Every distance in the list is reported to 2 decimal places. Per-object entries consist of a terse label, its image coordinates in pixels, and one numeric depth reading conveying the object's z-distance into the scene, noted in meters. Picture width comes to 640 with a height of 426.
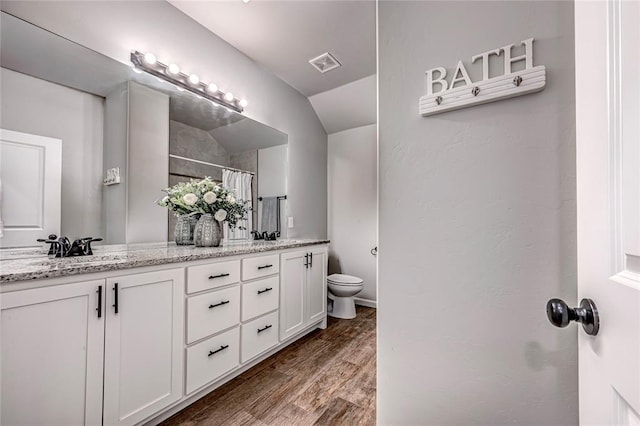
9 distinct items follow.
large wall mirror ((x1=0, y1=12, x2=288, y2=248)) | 1.31
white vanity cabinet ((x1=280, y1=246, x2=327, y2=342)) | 2.04
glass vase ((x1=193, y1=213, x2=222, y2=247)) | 1.82
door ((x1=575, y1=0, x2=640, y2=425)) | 0.36
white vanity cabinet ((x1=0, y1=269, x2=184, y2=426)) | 0.89
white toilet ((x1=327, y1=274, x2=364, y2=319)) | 2.69
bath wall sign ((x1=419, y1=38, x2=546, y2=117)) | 0.77
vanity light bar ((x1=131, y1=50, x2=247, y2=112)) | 1.68
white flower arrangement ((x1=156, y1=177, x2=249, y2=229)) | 1.81
